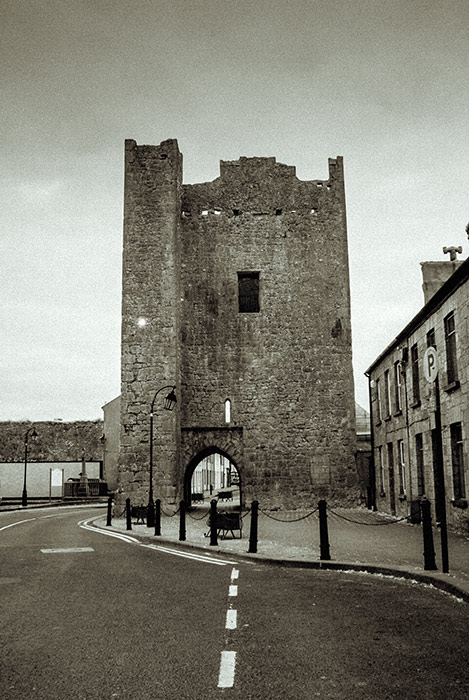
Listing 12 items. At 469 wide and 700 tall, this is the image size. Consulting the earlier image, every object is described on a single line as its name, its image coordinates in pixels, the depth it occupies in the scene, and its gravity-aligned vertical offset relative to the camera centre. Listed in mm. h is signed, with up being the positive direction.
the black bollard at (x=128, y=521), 19678 -1415
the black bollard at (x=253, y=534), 12805 -1193
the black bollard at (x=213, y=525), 14430 -1163
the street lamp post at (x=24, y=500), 38531 -1572
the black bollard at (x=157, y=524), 17328 -1321
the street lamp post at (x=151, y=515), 20281 -1284
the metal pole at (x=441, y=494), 9242 -376
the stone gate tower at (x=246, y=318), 29109 +6400
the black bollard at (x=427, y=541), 9789 -1034
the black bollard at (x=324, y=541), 11360 -1181
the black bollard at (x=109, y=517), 22023 -1444
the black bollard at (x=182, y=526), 15750 -1276
